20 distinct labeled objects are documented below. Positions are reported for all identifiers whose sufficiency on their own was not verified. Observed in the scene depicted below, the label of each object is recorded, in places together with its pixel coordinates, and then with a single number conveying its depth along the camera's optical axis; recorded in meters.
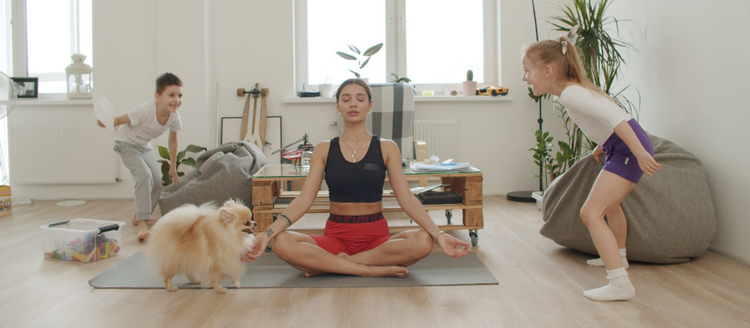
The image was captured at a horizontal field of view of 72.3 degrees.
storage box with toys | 2.48
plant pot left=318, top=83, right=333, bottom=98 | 4.59
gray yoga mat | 2.08
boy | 3.19
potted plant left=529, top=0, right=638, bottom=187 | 3.32
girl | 1.85
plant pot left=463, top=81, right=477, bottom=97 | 4.59
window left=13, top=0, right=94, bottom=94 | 4.73
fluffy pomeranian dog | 1.93
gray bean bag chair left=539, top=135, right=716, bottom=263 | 2.31
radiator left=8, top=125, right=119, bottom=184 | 4.52
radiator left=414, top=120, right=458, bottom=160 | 4.60
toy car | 4.53
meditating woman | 2.05
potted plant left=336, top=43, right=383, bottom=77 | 4.50
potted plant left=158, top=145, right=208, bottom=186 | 4.16
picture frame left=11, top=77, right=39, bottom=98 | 4.62
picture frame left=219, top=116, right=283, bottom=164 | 4.57
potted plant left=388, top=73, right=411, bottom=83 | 4.53
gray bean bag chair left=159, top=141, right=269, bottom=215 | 3.35
